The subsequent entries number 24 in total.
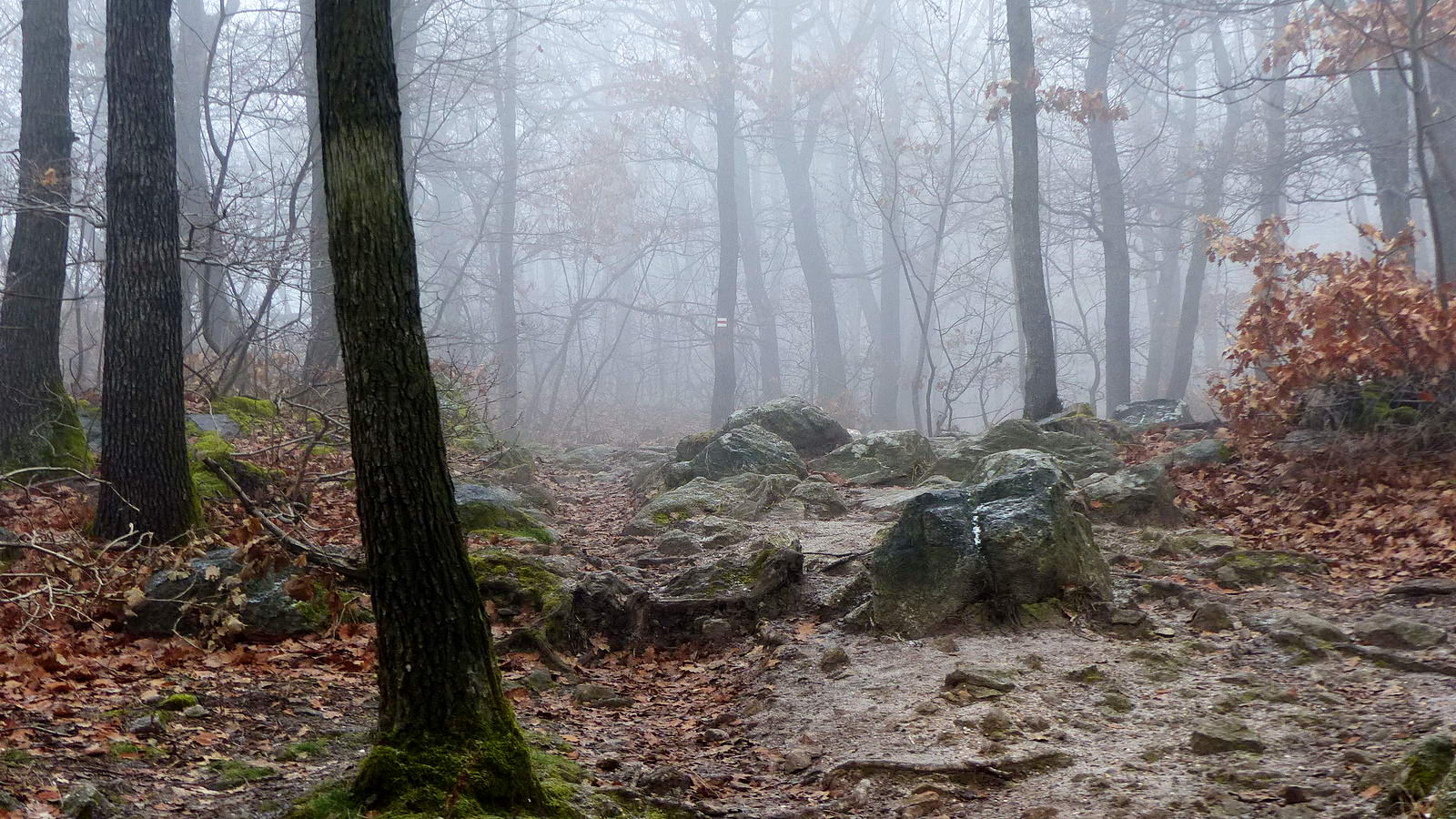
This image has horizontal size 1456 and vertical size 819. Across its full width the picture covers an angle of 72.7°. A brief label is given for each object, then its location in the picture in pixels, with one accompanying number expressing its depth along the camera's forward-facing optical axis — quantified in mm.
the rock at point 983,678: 5535
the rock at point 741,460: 11719
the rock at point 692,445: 13562
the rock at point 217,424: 9953
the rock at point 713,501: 9789
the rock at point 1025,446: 10500
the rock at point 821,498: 10109
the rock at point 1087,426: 12195
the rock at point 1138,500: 8516
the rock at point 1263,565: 7020
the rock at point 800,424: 13891
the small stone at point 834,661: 6199
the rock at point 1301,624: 5672
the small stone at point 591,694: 5862
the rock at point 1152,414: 13266
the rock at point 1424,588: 6141
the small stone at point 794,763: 4969
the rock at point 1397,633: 5383
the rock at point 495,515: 8703
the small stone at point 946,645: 6234
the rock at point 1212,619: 6172
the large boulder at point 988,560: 6621
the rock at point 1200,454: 9719
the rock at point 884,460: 11668
